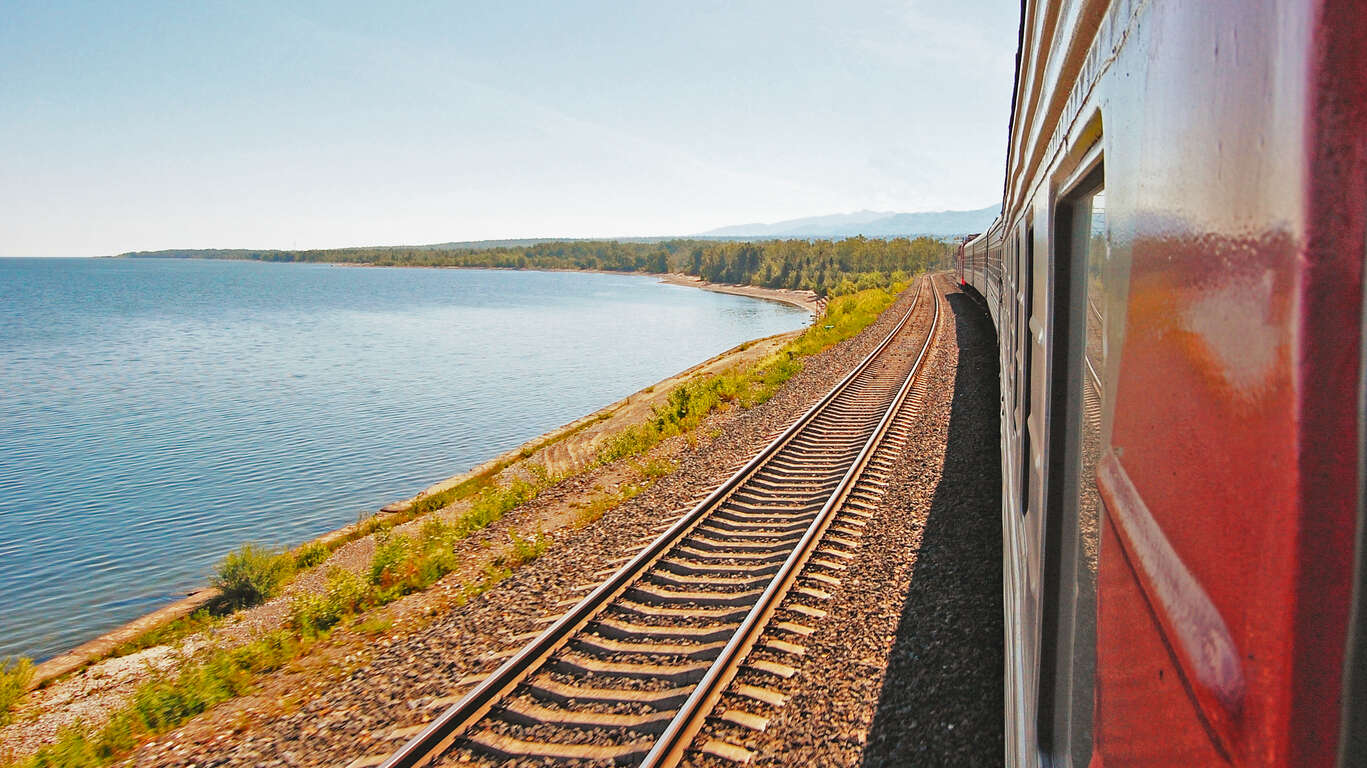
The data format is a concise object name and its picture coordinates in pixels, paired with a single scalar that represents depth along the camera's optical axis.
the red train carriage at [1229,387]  0.43
